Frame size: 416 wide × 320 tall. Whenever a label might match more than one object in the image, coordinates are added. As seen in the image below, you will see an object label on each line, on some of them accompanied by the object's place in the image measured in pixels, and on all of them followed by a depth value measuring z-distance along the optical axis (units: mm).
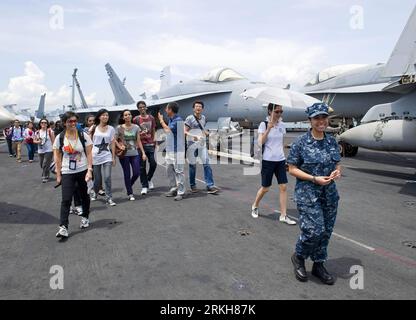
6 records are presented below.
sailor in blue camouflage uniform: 2922
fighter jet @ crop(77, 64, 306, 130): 13588
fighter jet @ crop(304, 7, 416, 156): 7400
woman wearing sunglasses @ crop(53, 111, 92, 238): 4328
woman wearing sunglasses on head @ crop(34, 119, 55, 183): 8828
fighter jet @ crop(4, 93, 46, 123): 61969
